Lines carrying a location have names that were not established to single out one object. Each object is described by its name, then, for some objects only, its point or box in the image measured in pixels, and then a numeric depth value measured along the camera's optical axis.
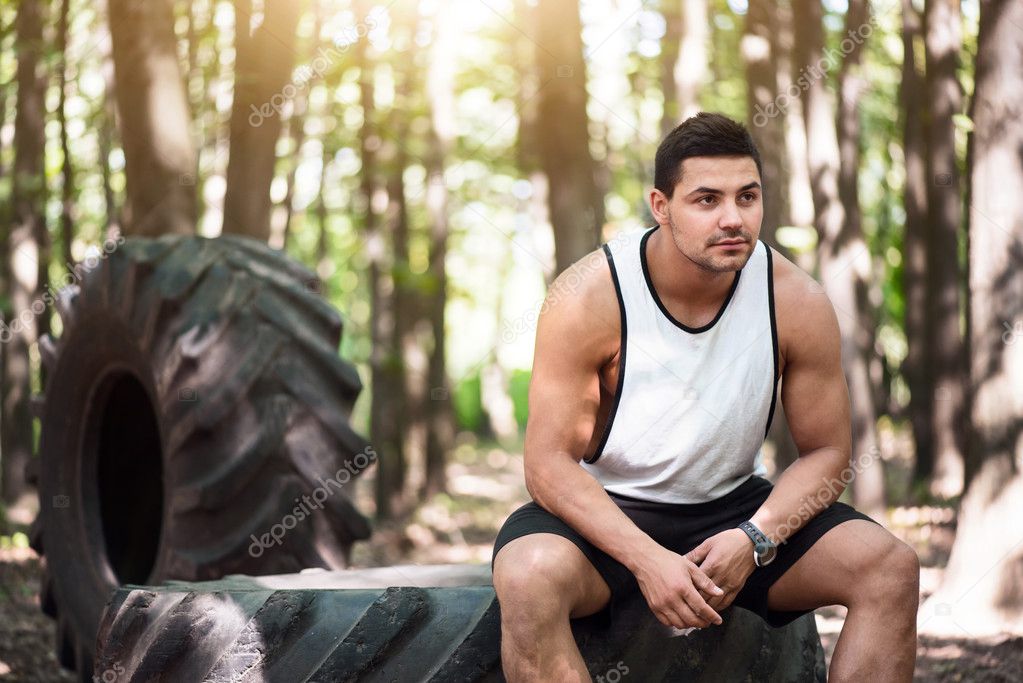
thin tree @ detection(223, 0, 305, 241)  7.86
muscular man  3.28
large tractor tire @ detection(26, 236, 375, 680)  4.68
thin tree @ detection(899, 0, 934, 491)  13.35
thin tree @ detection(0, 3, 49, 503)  12.98
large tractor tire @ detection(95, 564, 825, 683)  3.32
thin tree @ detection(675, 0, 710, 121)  12.11
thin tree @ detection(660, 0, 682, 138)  15.42
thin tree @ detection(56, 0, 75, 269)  10.89
